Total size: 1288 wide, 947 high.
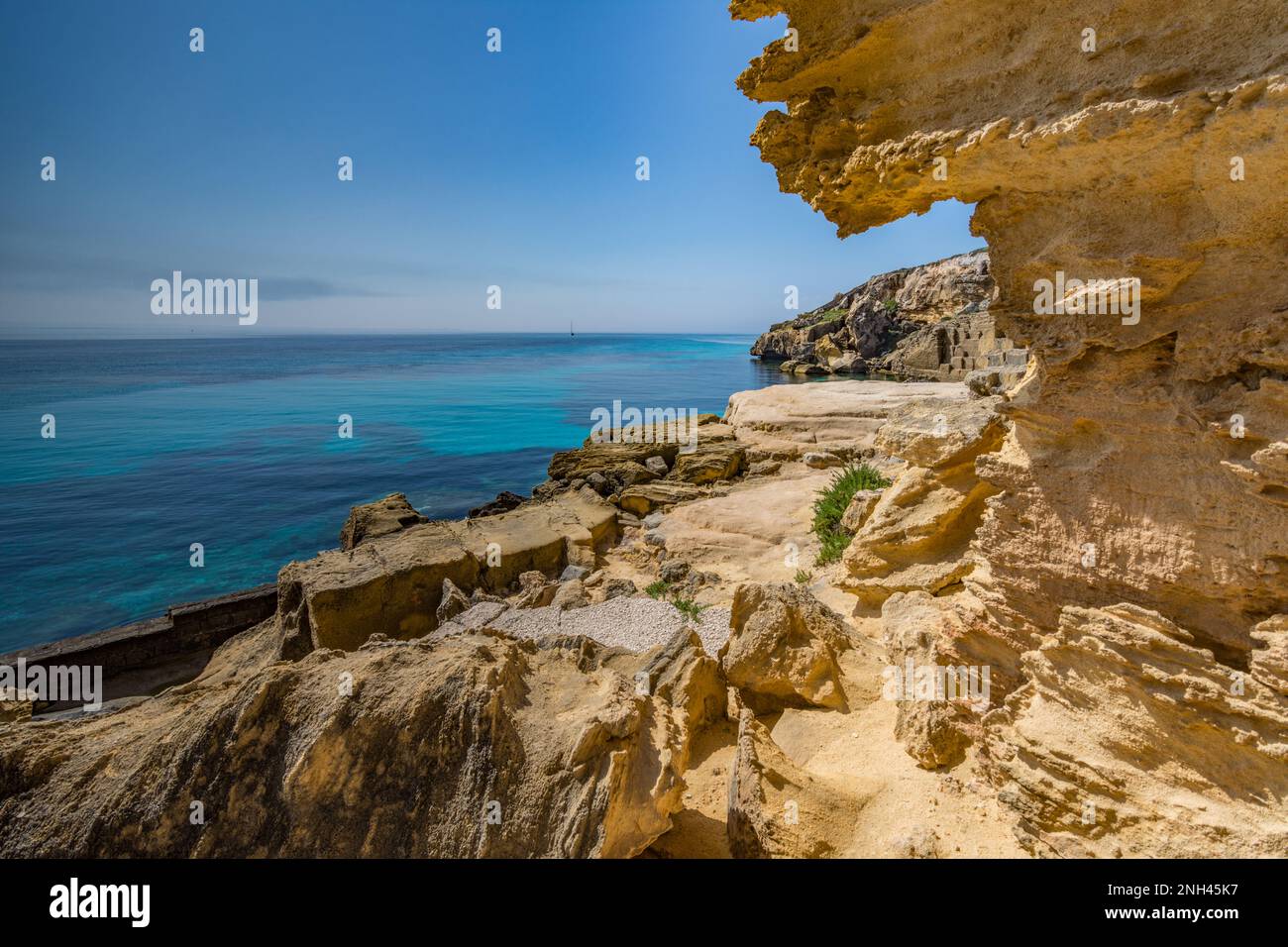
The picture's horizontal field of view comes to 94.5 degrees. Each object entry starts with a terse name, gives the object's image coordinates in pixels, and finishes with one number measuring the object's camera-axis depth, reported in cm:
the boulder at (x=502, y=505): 1495
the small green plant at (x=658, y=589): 896
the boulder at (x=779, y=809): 326
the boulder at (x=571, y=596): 851
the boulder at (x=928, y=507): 582
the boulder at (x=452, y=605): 886
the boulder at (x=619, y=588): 895
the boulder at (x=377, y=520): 1220
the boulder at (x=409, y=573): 861
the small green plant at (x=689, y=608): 760
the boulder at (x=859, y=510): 837
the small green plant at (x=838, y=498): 956
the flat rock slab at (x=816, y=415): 1641
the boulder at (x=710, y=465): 1520
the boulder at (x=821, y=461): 1488
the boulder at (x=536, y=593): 885
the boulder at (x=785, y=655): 491
